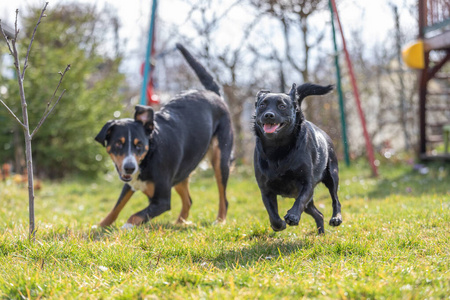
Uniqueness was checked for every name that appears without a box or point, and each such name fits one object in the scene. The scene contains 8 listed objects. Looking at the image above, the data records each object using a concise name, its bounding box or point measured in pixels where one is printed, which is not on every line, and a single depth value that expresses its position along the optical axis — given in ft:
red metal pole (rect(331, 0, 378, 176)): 26.23
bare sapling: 11.43
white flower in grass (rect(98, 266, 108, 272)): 9.52
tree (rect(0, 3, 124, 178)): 34.83
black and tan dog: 14.65
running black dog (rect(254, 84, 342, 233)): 11.48
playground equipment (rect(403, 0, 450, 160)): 27.35
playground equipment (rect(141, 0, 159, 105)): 24.11
